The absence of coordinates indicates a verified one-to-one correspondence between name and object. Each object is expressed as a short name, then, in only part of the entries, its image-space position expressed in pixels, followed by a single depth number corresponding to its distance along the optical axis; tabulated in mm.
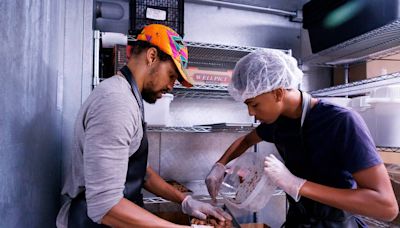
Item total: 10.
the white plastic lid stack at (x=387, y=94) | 1581
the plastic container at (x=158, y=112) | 1728
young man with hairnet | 996
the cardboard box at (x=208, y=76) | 1990
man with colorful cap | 863
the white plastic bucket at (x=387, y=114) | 1598
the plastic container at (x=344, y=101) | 1854
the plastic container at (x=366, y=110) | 1730
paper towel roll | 1740
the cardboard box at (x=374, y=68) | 2131
